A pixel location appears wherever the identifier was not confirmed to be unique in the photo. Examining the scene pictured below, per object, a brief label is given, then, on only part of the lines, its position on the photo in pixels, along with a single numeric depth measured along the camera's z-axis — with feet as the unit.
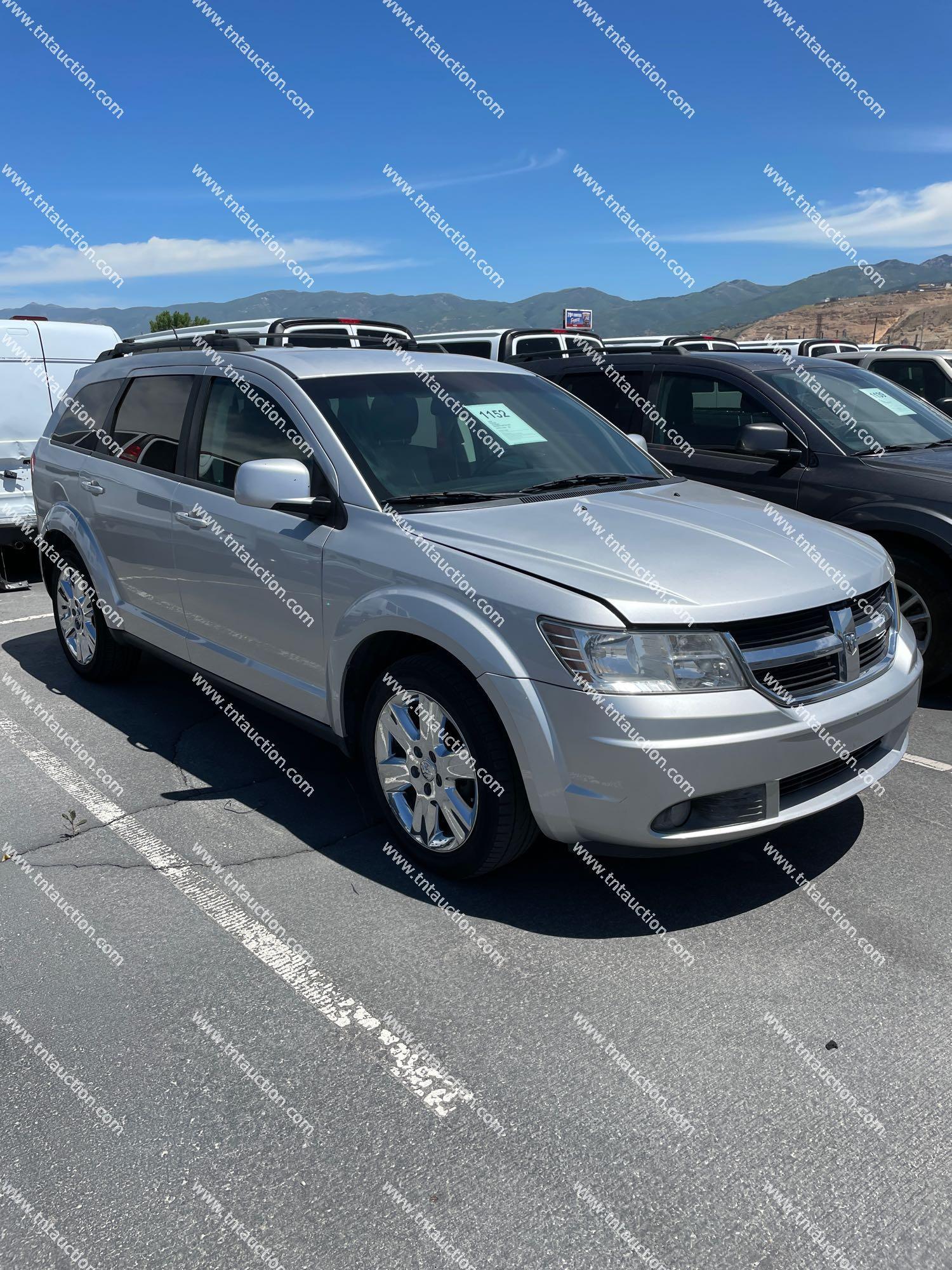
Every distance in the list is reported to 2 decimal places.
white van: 28.09
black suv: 18.42
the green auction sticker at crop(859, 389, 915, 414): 22.08
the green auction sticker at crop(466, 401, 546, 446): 14.26
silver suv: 10.07
